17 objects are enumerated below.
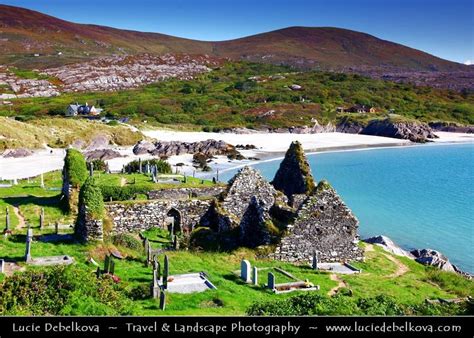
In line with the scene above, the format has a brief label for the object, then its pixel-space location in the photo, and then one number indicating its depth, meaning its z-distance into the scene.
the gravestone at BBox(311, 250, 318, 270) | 21.06
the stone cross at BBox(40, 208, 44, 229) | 25.70
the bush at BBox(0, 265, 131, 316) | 11.78
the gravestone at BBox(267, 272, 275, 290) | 18.17
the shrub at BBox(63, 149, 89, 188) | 31.55
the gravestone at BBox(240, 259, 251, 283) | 19.09
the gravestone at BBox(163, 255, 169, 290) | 17.47
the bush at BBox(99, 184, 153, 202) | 32.78
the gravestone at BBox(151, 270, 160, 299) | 16.17
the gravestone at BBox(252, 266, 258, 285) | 18.78
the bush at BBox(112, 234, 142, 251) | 23.05
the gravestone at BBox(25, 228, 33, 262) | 18.91
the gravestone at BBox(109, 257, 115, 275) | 17.68
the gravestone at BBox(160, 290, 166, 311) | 15.02
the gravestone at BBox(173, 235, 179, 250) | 23.58
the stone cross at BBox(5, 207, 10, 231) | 24.53
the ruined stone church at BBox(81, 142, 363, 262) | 21.80
